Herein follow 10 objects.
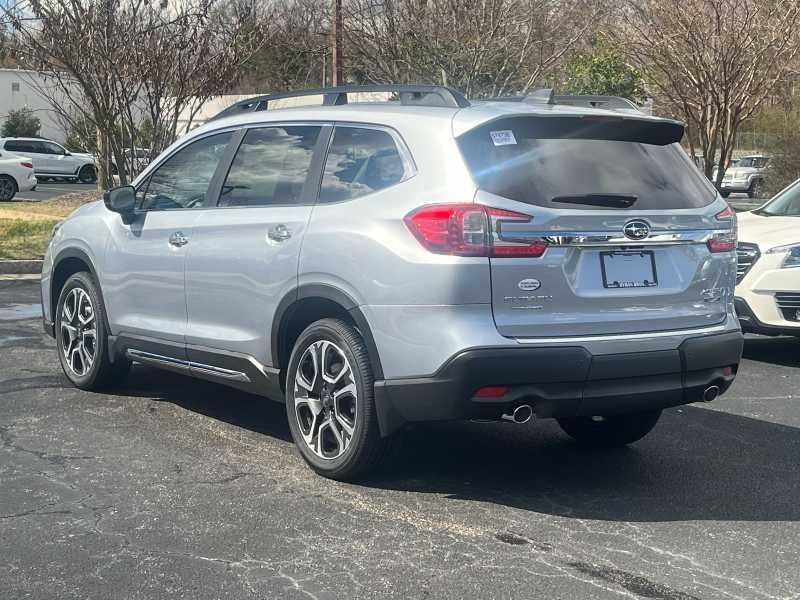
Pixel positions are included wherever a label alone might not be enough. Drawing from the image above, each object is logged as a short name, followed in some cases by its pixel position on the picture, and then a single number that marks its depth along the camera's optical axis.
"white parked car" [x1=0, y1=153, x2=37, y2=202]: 29.67
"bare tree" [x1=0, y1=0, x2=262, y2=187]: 17.59
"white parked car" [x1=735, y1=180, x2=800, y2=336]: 8.70
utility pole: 19.67
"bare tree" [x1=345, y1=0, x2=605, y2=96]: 20.19
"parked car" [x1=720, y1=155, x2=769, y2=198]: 36.72
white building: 58.06
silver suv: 4.89
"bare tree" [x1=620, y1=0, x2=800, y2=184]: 18.89
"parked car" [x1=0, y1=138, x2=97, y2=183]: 40.75
